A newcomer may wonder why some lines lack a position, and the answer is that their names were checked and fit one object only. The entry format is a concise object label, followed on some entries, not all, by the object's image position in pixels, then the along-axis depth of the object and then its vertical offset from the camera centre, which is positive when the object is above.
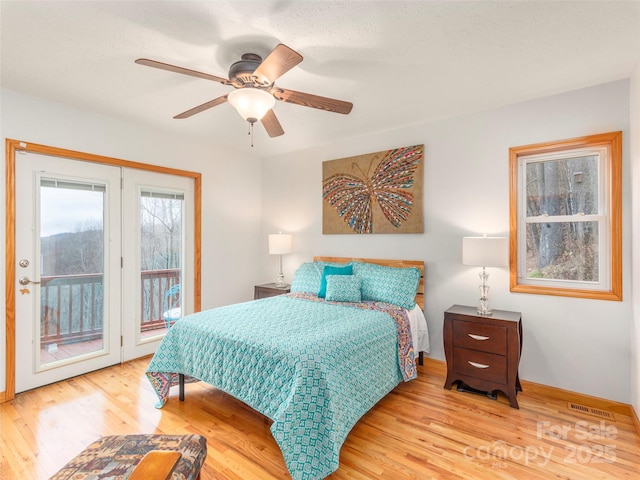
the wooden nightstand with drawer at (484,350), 2.52 -0.91
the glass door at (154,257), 3.45 -0.18
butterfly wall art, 3.42 +0.55
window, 2.50 +0.18
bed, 1.73 -0.78
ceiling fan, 1.73 +0.95
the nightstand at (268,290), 4.08 -0.64
